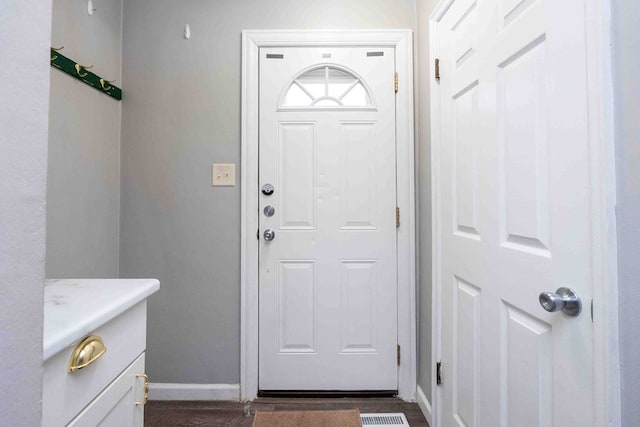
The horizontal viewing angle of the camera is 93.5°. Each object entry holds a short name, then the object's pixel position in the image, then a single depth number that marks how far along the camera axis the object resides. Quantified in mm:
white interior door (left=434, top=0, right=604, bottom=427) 684
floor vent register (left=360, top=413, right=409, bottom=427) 1518
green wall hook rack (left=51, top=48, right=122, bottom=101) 1347
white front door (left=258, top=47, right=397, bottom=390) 1739
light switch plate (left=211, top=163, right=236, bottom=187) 1760
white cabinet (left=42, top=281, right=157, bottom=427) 549
